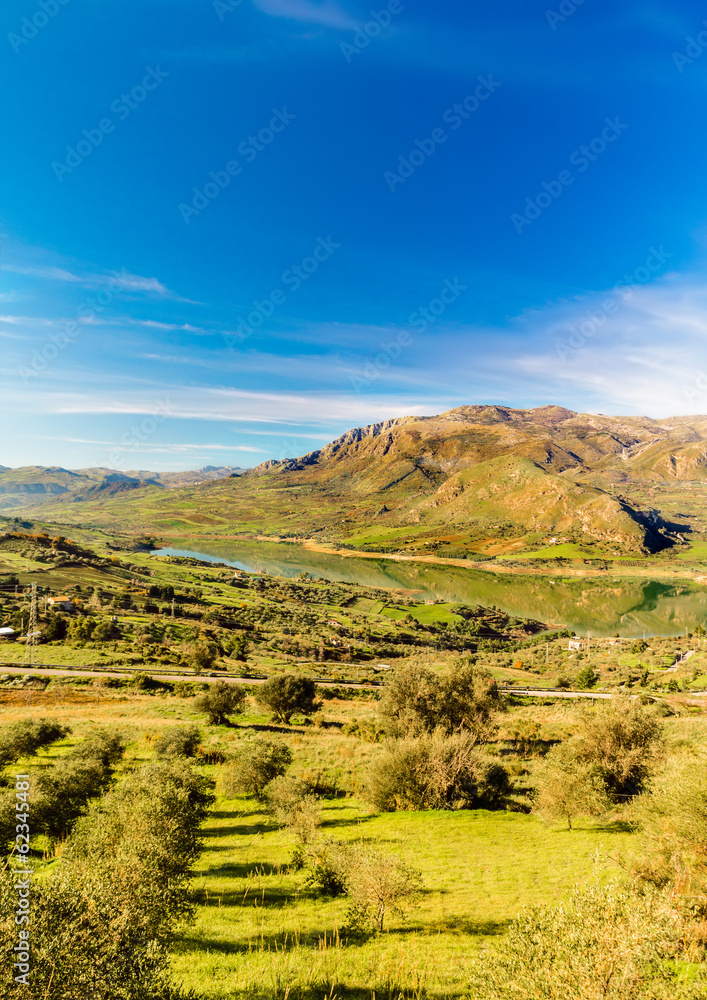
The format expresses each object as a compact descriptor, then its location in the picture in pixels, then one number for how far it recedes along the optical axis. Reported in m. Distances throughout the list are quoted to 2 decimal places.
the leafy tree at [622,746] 21.98
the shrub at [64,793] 16.50
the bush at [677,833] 11.70
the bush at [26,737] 21.89
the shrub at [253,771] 22.25
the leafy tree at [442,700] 28.19
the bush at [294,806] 16.44
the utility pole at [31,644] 52.29
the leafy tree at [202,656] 50.81
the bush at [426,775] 21.52
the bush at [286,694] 35.50
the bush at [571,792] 18.98
